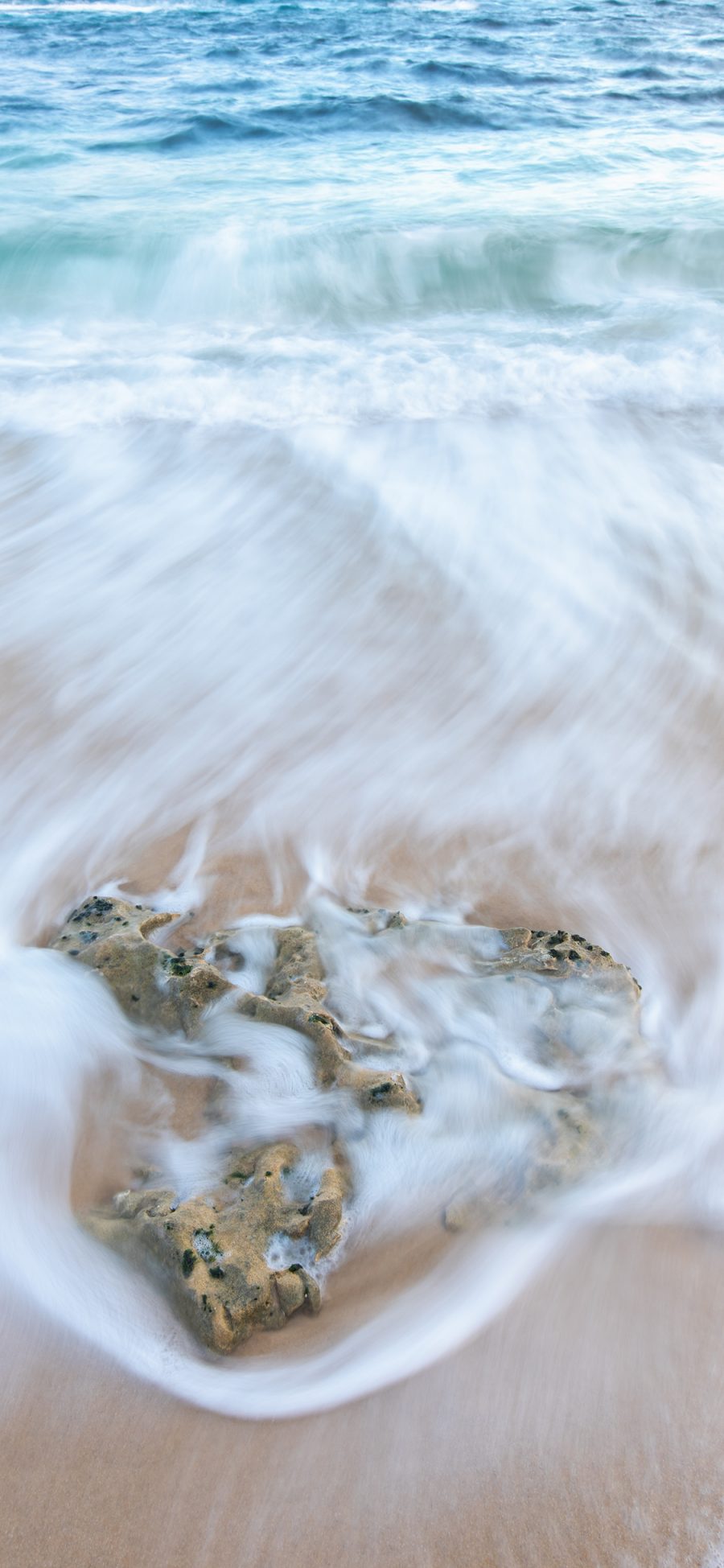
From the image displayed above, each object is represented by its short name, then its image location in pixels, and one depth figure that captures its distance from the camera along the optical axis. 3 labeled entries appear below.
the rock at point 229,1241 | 1.78
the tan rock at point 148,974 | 2.29
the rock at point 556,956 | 2.36
